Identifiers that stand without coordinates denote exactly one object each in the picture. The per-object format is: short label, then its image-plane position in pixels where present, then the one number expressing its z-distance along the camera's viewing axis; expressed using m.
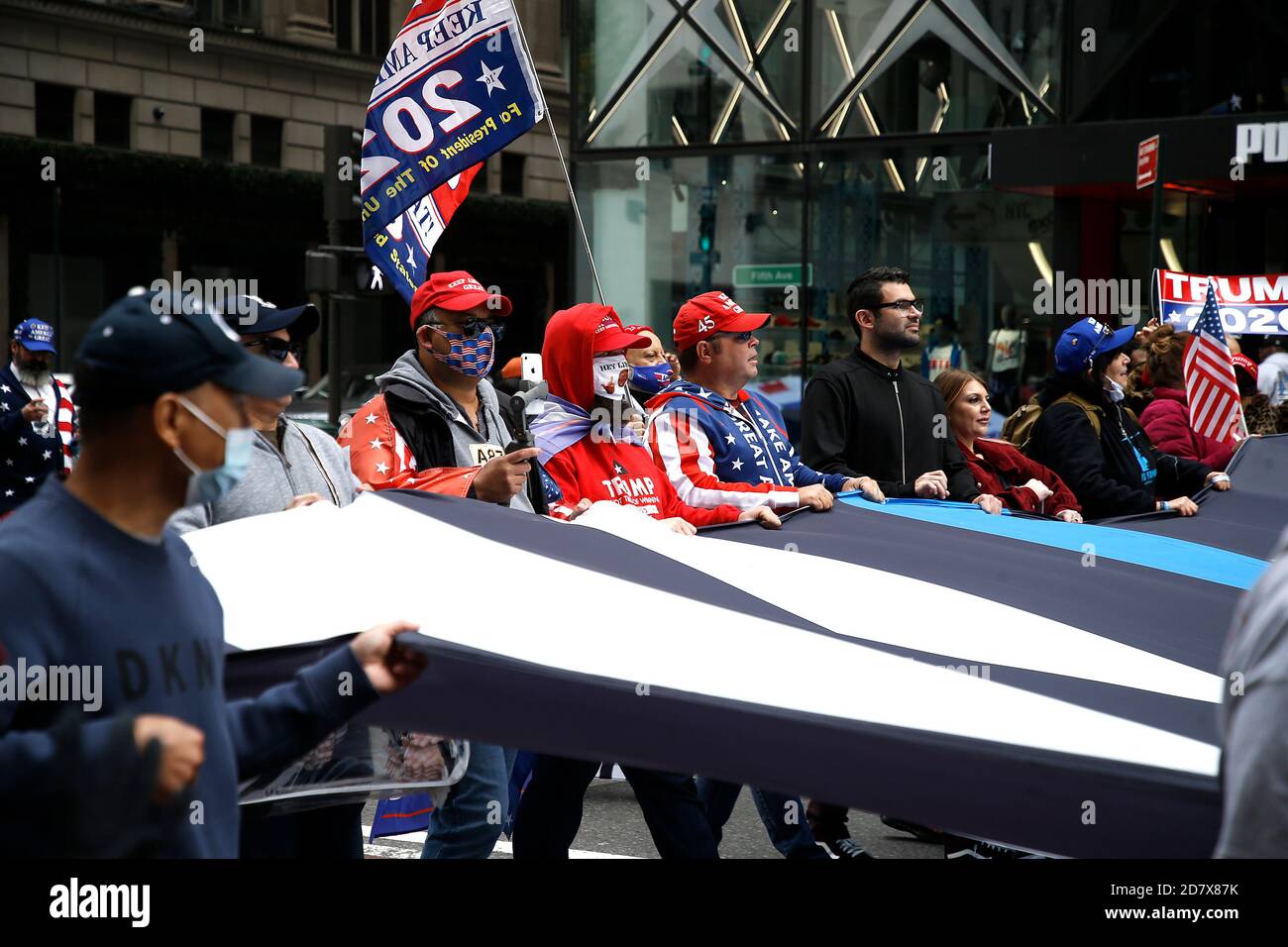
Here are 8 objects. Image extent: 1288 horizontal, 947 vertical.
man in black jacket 6.70
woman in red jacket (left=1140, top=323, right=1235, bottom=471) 8.88
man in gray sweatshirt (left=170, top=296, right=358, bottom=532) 4.32
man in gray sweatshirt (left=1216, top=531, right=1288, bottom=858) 2.07
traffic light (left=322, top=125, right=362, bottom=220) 12.68
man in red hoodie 5.27
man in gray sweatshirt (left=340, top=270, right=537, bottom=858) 4.94
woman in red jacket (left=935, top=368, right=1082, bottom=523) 7.01
